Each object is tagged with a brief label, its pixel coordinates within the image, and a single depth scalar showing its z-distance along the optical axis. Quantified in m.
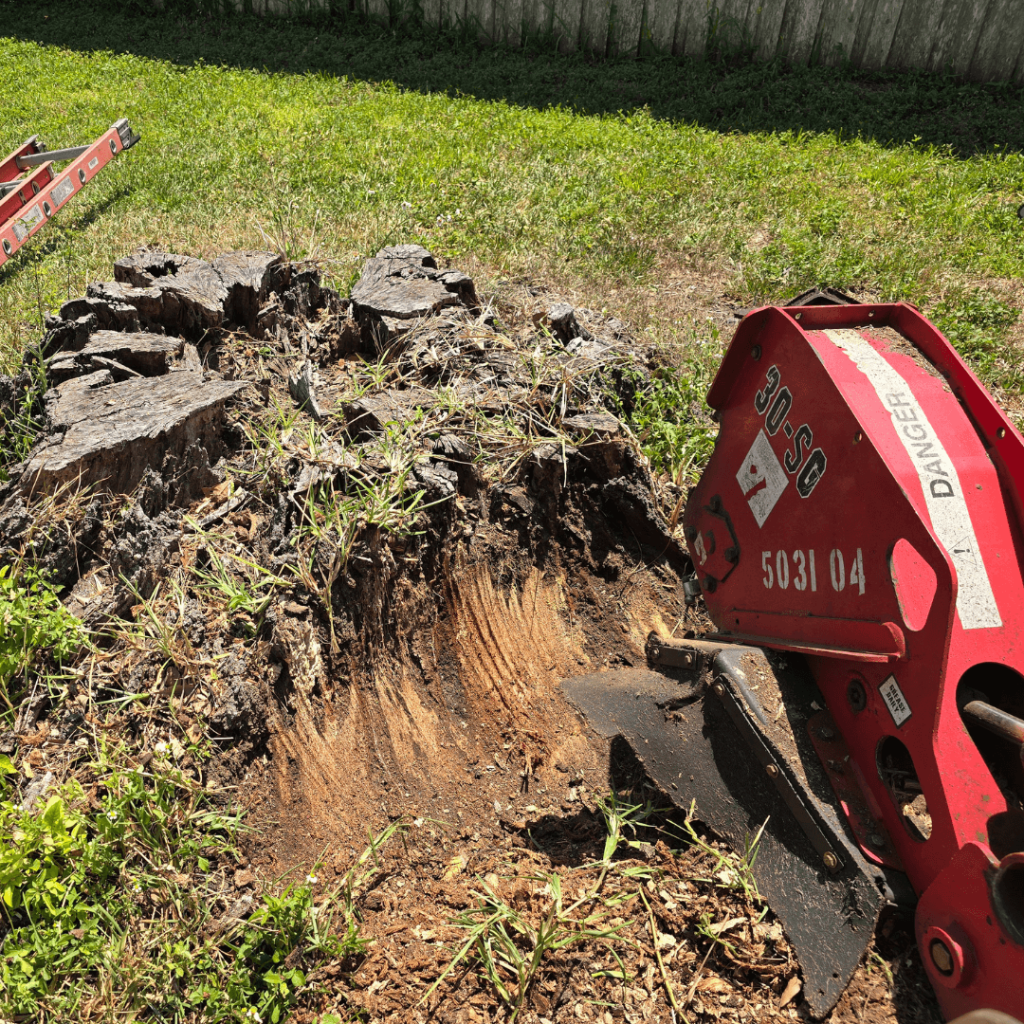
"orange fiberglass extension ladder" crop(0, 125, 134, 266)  5.47
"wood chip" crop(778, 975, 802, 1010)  2.01
